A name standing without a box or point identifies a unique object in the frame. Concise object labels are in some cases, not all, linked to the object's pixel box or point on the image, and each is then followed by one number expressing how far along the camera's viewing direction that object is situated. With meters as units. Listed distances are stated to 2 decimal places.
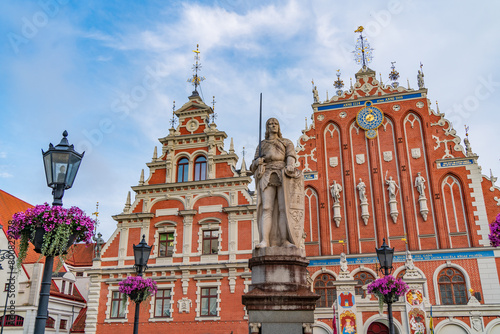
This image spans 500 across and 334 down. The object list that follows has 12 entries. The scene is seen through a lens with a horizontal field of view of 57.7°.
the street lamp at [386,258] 11.65
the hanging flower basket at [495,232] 8.38
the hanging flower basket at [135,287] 12.23
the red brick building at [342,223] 21.50
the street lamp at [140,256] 11.70
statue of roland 7.76
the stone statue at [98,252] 25.71
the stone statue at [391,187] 23.62
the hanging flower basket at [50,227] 6.61
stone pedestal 6.75
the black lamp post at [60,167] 6.66
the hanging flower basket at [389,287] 11.70
